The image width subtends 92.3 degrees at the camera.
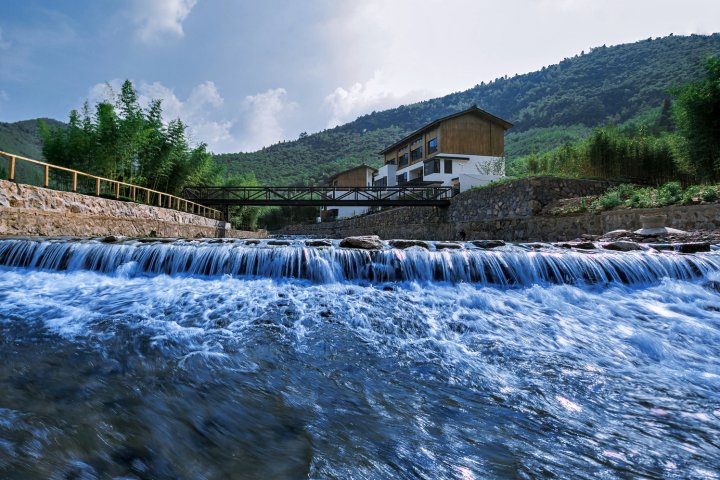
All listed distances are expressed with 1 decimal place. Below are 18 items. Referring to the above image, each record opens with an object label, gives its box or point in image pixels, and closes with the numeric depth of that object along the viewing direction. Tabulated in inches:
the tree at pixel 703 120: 479.8
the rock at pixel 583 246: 298.3
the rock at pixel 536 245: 325.1
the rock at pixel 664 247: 276.0
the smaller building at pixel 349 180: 1845.5
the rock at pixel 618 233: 374.3
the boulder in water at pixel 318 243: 310.8
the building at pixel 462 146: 1285.7
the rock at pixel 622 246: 279.0
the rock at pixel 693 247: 269.7
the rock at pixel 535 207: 597.3
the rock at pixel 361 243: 293.5
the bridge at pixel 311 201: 898.7
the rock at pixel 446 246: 299.8
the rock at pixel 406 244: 312.0
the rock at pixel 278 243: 327.0
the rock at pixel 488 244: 328.5
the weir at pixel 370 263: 229.6
